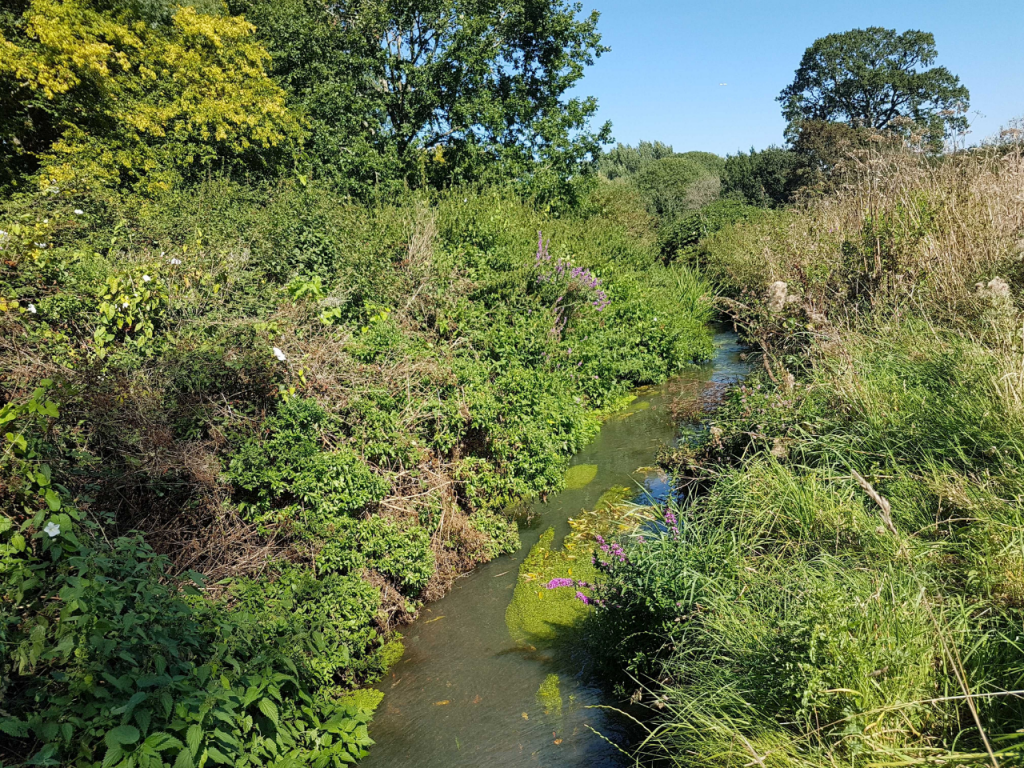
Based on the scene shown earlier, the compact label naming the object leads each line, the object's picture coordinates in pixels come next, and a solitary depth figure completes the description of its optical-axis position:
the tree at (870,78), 39.59
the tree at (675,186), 33.16
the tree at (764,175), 38.53
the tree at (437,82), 16.41
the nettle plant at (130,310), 5.39
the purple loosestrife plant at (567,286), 10.35
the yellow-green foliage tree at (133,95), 11.71
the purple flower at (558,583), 5.80
